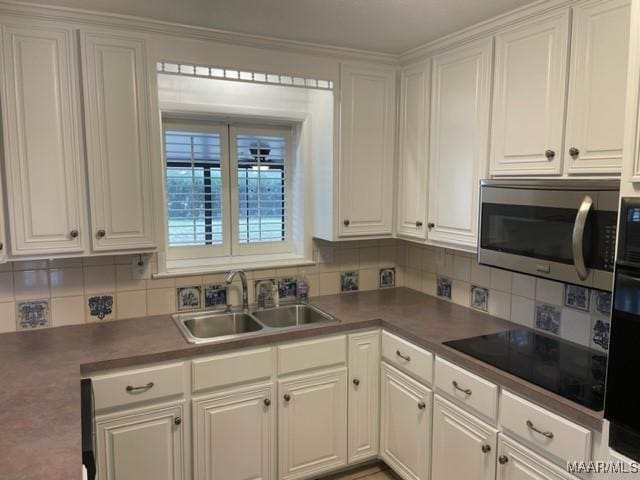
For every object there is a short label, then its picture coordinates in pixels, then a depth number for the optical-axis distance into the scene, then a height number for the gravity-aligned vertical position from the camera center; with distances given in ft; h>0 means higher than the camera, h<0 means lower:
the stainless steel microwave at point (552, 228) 5.08 -0.45
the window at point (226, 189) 8.66 +0.03
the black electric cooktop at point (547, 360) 5.34 -2.22
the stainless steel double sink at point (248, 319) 8.06 -2.30
